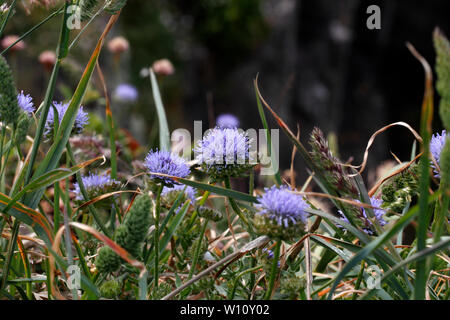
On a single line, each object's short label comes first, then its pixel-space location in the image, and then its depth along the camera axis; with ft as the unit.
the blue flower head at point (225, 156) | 2.09
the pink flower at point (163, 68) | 4.80
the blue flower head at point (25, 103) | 2.21
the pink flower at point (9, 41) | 3.10
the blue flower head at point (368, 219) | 2.07
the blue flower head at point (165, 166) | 2.12
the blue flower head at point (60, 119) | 2.23
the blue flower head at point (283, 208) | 1.98
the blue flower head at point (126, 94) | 5.66
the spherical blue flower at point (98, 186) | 2.23
